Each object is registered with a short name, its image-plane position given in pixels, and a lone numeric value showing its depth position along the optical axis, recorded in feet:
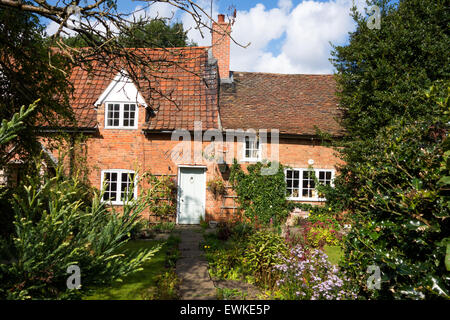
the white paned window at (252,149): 44.56
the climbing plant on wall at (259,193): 43.27
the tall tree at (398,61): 33.91
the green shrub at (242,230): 31.70
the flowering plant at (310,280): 16.20
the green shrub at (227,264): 22.70
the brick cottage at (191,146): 43.98
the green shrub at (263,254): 22.08
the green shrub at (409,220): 8.61
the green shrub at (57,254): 8.34
